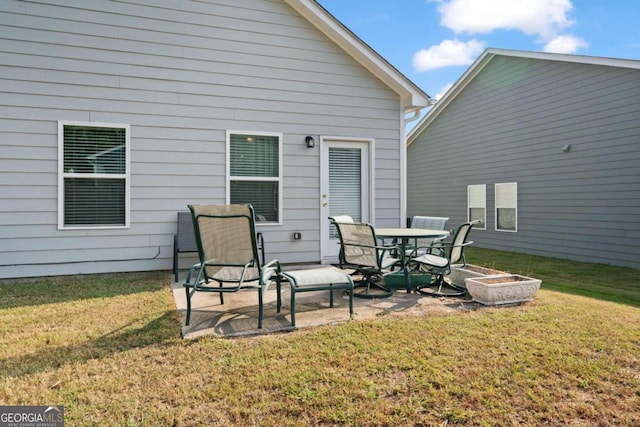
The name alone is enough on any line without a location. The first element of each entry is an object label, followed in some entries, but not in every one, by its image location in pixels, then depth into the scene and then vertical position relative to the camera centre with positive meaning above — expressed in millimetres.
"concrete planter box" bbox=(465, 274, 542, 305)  4078 -824
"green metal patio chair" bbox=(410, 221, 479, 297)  4578 -610
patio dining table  4531 -285
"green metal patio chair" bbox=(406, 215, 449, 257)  5901 -202
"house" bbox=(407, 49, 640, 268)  7602 +1361
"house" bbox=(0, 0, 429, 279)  5340 +1259
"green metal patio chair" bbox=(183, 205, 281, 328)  3496 -302
